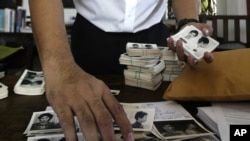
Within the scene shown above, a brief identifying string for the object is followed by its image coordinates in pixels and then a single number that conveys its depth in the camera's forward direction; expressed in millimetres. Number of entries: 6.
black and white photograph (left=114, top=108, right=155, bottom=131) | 601
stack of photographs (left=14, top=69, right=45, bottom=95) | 872
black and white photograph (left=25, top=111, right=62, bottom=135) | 598
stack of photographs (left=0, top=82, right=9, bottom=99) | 835
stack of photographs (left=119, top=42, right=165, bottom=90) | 897
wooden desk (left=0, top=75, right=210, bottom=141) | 618
